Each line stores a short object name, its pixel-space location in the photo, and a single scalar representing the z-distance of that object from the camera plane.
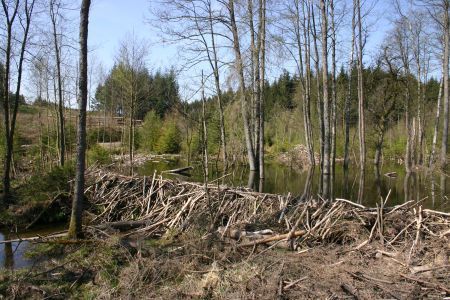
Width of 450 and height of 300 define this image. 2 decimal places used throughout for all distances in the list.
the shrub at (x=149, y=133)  42.06
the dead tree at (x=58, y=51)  17.78
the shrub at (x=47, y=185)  10.79
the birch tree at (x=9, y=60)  12.89
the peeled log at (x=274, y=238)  6.61
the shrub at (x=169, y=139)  42.16
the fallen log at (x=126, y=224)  8.56
